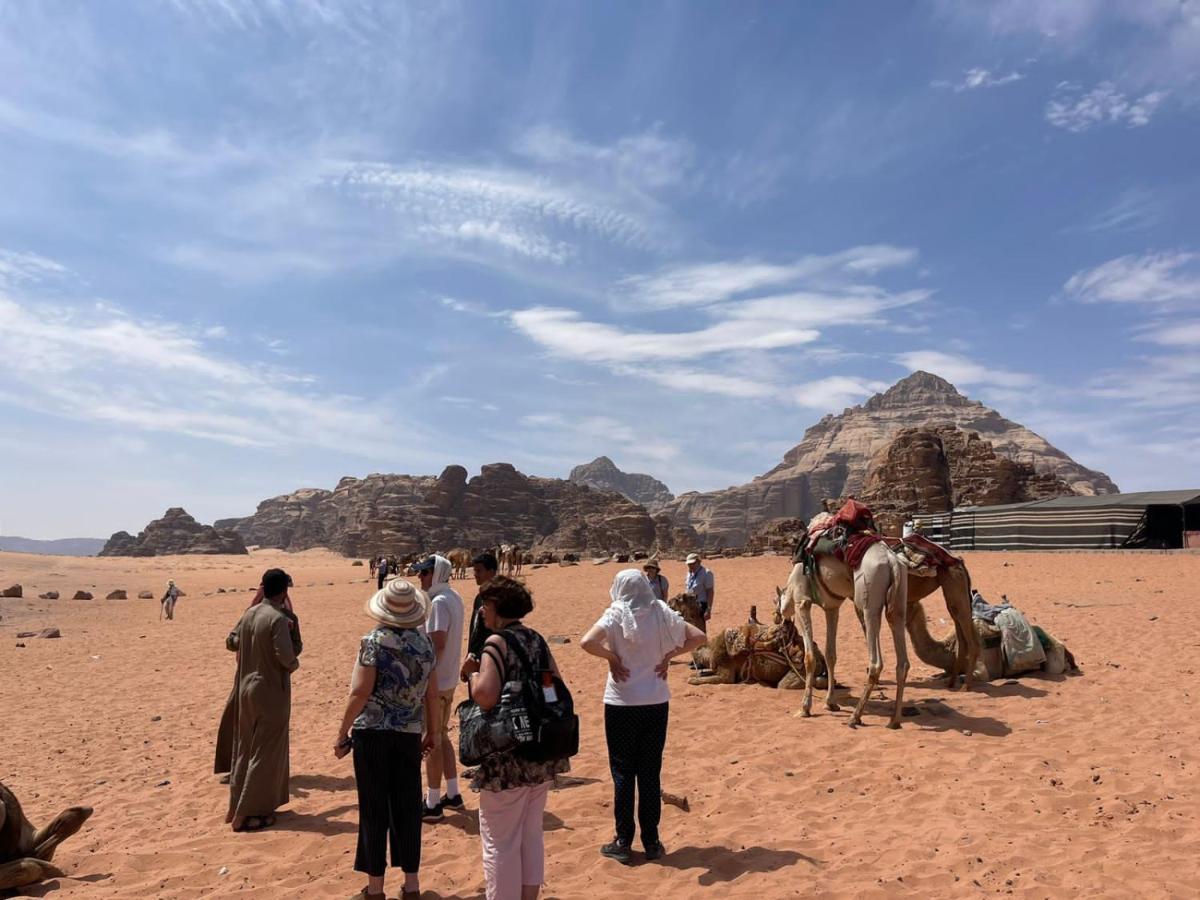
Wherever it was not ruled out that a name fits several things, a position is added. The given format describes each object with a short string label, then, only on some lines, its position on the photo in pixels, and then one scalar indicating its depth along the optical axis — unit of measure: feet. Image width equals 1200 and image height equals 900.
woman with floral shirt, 14.64
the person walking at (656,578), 37.94
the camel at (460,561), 131.54
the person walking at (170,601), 87.56
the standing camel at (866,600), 28.07
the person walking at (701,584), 43.88
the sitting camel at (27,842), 16.43
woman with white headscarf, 16.69
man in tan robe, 19.79
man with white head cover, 19.15
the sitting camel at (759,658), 36.01
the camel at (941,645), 35.19
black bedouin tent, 126.00
